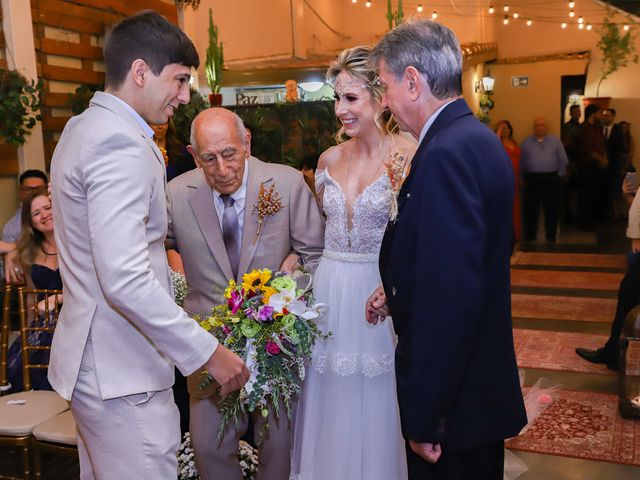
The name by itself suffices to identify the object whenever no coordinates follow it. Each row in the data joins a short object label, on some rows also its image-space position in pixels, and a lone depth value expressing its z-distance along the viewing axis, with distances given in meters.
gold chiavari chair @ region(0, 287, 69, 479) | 3.03
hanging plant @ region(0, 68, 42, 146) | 5.58
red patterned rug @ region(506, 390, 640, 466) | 3.84
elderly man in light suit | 2.72
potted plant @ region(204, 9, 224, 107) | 9.38
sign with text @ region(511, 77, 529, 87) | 14.79
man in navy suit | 1.66
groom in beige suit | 1.73
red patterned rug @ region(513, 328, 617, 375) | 5.27
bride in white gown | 2.79
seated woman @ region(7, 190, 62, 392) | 3.97
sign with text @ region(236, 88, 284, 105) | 10.99
